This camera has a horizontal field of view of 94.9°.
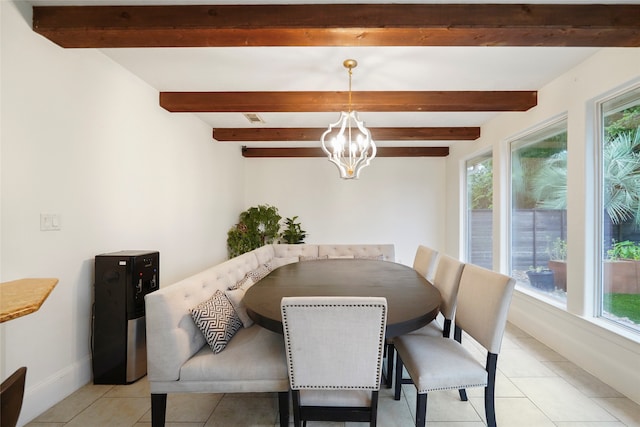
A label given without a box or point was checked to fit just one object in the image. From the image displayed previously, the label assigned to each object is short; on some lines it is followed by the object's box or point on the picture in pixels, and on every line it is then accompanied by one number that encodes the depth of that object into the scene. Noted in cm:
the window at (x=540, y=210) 294
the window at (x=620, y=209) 217
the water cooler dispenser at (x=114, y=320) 217
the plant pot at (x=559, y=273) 287
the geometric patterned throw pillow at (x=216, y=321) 163
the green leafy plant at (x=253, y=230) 492
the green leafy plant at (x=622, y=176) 216
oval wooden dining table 150
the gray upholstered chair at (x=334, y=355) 127
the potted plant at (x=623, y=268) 218
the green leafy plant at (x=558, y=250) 289
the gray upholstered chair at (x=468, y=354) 153
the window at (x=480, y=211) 432
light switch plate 188
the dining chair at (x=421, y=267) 216
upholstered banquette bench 151
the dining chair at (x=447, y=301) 198
